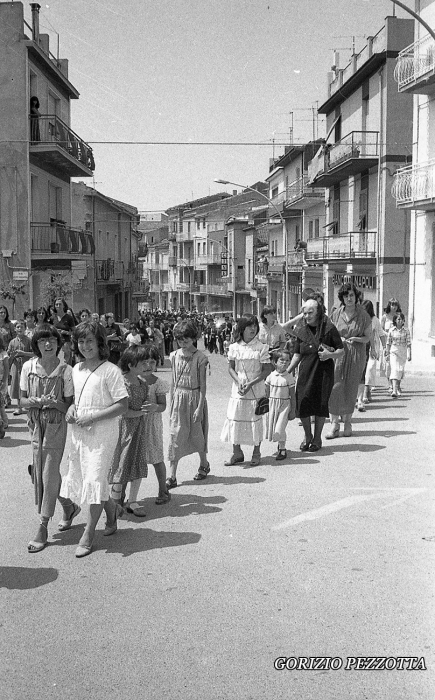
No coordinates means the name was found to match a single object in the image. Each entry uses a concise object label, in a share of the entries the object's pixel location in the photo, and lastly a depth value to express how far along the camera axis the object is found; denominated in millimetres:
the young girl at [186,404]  7578
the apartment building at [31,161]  24938
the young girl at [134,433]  6621
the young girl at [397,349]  13609
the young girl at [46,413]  5930
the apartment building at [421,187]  21375
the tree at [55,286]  26969
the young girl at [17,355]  12305
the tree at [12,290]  24969
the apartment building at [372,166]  27844
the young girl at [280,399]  8742
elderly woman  8953
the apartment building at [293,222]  41750
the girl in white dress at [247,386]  8328
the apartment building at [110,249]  40812
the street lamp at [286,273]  32828
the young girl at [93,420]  5680
